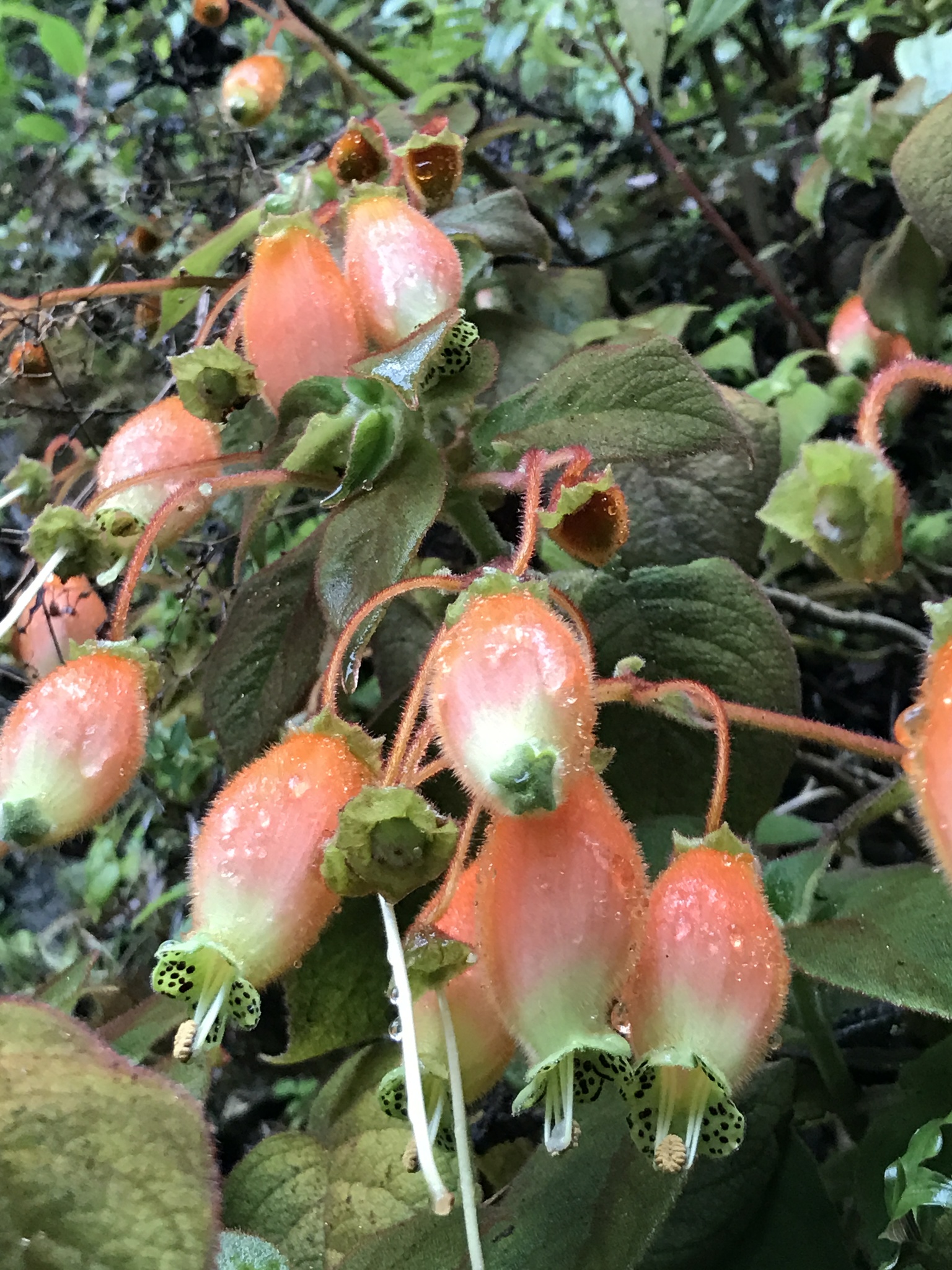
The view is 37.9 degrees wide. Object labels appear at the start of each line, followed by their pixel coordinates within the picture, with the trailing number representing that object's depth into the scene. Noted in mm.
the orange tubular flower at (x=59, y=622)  243
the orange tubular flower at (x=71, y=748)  163
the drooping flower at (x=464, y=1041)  156
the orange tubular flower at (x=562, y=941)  143
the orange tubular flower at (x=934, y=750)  140
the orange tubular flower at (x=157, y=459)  208
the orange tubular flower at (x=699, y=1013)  142
